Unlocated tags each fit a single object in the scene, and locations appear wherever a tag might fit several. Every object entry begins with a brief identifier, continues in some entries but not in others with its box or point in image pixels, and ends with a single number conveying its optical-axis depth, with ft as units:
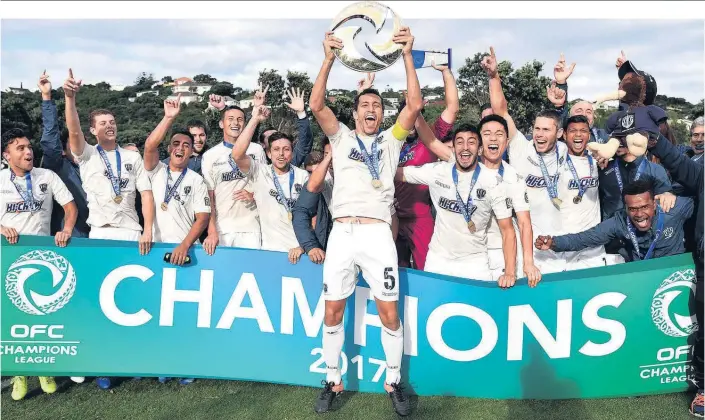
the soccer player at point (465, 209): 14.89
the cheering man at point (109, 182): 17.83
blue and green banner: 14.71
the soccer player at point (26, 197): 16.49
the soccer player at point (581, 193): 16.85
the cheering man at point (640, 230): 14.20
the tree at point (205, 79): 467.11
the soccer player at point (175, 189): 18.15
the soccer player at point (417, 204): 17.85
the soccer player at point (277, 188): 17.35
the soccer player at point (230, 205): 18.76
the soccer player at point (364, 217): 14.24
